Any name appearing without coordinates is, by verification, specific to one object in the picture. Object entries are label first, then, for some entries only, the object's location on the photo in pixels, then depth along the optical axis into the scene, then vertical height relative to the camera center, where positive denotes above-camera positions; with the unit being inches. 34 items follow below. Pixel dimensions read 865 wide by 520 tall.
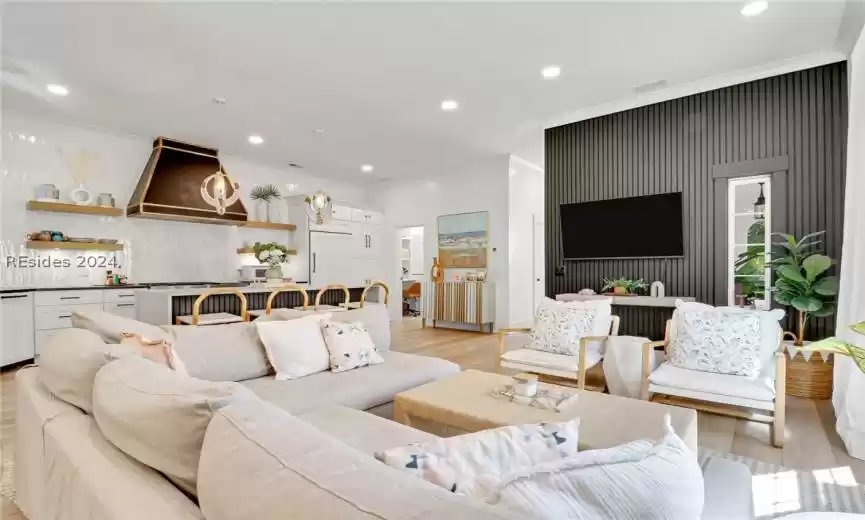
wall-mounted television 182.5 +12.8
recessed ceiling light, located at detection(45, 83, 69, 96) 163.2 +64.4
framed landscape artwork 284.4 +11.3
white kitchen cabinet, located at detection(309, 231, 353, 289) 291.9 -1.1
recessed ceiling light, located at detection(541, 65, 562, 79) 150.3 +65.4
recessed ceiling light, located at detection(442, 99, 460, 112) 182.2 +65.0
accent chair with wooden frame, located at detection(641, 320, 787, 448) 102.9 -33.8
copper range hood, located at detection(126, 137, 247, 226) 218.8 +37.3
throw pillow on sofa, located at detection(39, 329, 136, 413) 54.1 -14.2
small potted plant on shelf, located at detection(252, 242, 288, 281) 198.8 +0.2
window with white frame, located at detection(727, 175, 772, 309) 169.0 +5.6
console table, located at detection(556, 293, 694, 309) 171.9 -18.1
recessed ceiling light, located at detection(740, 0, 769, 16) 113.8 +66.3
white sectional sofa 23.8 -16.1
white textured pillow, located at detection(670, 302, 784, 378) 115.8 -23.5
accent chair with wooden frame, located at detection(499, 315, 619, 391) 126.3 -32.6
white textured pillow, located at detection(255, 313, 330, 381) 102.0 -22.1
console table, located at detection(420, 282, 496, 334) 274.2 -30.5
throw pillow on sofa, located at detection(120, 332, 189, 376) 72.8 -16.0
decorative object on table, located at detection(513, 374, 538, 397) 85.2 -25.9
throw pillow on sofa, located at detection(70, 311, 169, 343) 77.0 -13.0
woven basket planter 137.8 -39.3
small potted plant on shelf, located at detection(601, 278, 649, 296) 186.4 -13.0
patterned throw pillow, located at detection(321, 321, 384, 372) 108.5 -23.2
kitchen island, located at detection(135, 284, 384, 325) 144.8 -16.6
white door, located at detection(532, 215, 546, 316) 305.0 -2.1
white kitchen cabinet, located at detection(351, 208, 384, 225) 319.6 +30.7
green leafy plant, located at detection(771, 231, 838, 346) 138.9 -8.9
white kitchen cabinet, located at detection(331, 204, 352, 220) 302.8 +31.6
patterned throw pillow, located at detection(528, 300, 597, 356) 139.7 -23.7
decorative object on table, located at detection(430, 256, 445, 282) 303.4 -11.2
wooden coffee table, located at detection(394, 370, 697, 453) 70.6 -28.7
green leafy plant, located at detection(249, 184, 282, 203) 278.2 +41.0
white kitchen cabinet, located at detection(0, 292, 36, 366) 171.9 -29.2
